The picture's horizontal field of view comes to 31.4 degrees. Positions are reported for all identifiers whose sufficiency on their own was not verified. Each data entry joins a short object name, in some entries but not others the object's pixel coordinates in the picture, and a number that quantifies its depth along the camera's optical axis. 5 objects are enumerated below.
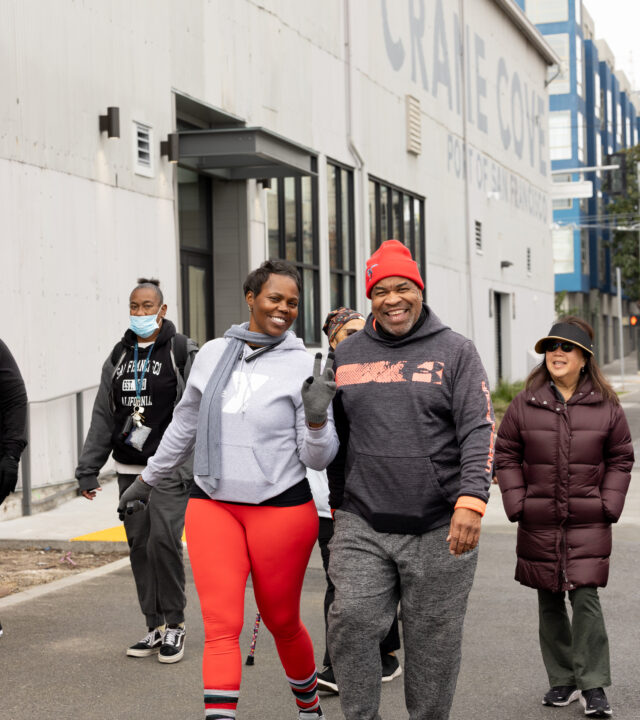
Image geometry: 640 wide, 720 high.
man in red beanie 4.04
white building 11.59
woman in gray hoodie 4.28
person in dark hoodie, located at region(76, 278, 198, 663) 5.98
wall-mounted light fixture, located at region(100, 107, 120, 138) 12.61
